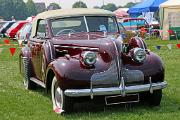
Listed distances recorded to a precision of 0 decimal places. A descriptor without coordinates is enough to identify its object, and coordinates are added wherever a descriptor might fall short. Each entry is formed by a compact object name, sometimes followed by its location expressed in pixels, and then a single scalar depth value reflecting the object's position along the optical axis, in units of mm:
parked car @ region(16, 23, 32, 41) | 27794
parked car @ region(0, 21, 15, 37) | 40825
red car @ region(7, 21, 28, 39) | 36406
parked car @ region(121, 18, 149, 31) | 33756
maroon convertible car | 6750
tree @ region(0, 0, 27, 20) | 113812
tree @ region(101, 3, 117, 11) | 132150
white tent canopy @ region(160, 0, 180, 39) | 27766
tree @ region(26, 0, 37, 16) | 123594
